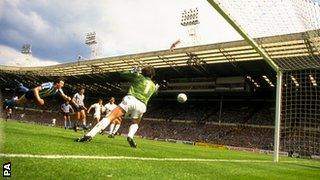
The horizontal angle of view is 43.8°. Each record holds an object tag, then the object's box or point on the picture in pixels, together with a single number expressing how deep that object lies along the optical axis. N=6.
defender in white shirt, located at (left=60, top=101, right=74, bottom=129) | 21.62
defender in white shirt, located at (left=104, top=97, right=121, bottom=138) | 16.14
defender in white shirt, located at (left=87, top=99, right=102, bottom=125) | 18.25
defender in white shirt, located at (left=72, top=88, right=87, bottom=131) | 16.30
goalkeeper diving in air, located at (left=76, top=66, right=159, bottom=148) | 8.13
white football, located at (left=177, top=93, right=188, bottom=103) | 10.14
